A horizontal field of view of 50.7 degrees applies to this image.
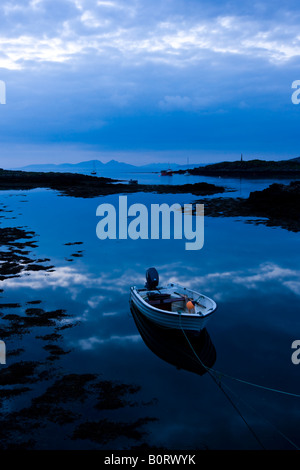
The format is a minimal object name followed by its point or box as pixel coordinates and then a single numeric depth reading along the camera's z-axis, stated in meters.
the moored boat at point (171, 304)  12.06
